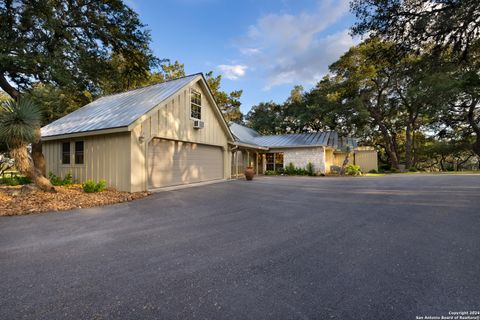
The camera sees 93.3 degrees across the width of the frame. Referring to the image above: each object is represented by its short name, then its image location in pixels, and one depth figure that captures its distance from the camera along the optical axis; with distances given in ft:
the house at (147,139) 27.30
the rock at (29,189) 23.13
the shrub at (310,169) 59.77
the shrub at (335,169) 63.66
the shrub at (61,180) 30.07
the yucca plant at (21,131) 21.81
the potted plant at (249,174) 46.44
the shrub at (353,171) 59.21
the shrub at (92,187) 24.99
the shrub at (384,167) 82.29
